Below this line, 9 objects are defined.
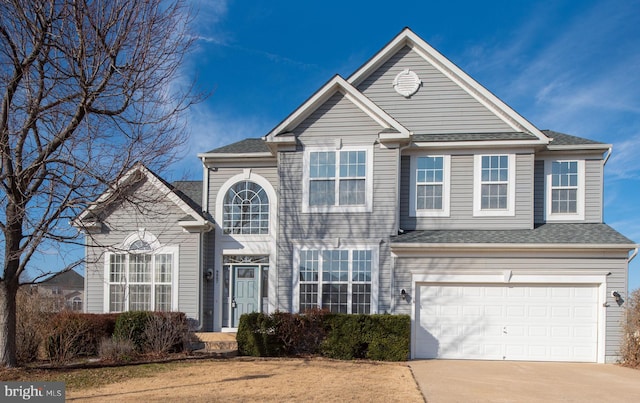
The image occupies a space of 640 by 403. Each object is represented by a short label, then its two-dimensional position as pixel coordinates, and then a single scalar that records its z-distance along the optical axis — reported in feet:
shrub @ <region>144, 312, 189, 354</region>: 40.24
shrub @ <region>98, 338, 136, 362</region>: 37.88
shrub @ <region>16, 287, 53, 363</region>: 36.81
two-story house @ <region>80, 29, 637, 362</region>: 41.42
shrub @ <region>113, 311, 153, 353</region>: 40.40
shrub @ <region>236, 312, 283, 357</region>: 39.96
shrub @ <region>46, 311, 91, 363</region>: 37.47
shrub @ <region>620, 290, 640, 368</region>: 38.68
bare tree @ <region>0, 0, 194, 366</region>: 29.60
